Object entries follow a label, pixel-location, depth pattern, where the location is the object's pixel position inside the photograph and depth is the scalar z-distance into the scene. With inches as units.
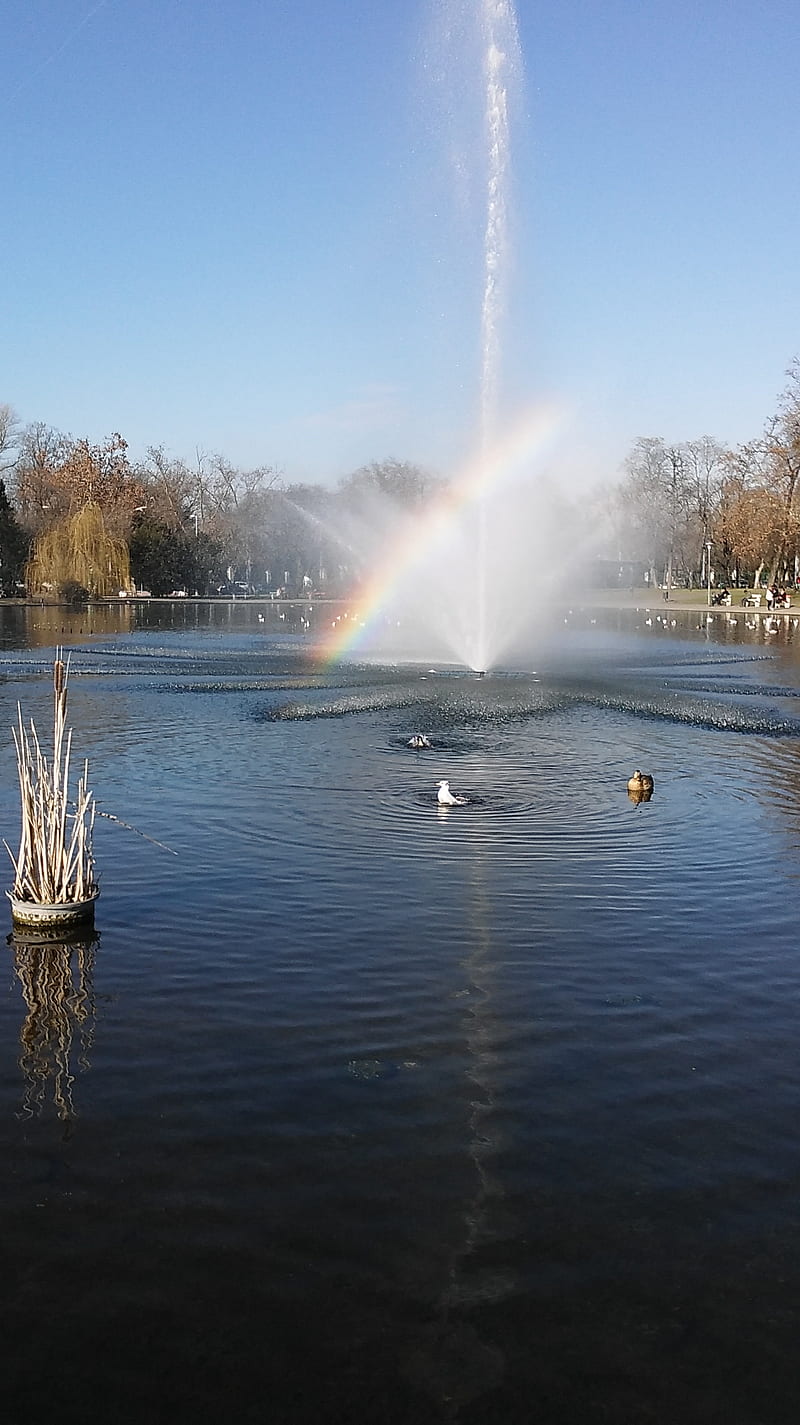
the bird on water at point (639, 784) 696.4
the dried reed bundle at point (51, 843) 419.8
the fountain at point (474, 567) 1676.9
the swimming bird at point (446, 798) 655.1
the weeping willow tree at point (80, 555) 3727.9
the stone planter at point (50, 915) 435.2
